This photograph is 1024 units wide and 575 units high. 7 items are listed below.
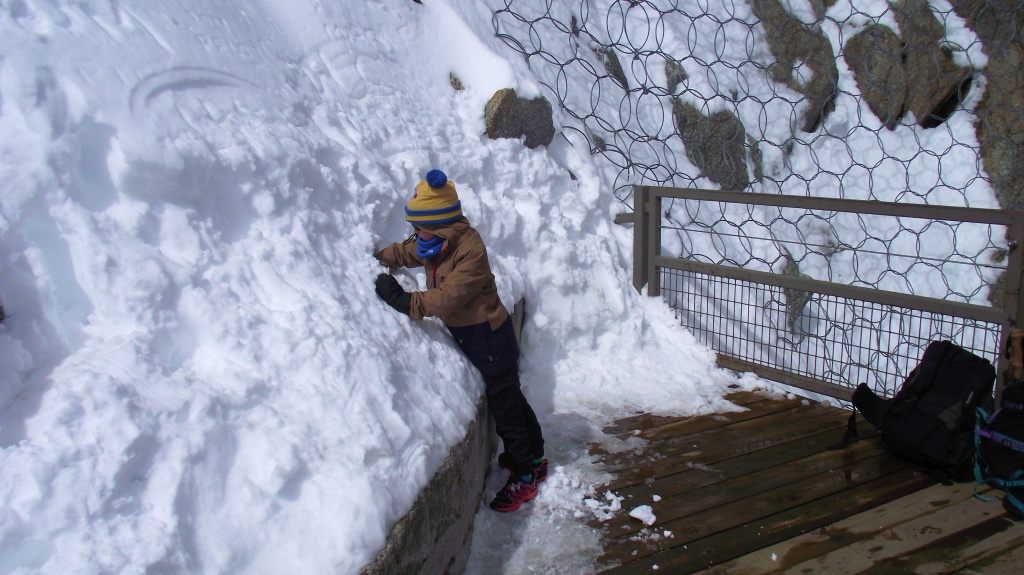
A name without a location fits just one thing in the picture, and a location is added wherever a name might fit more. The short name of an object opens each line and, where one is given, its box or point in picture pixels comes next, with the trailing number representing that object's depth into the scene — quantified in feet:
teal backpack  9.20
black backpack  9.91
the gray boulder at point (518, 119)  13.82
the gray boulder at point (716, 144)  18.97
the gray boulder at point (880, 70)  21.83
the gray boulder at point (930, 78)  21.74
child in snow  8.53
